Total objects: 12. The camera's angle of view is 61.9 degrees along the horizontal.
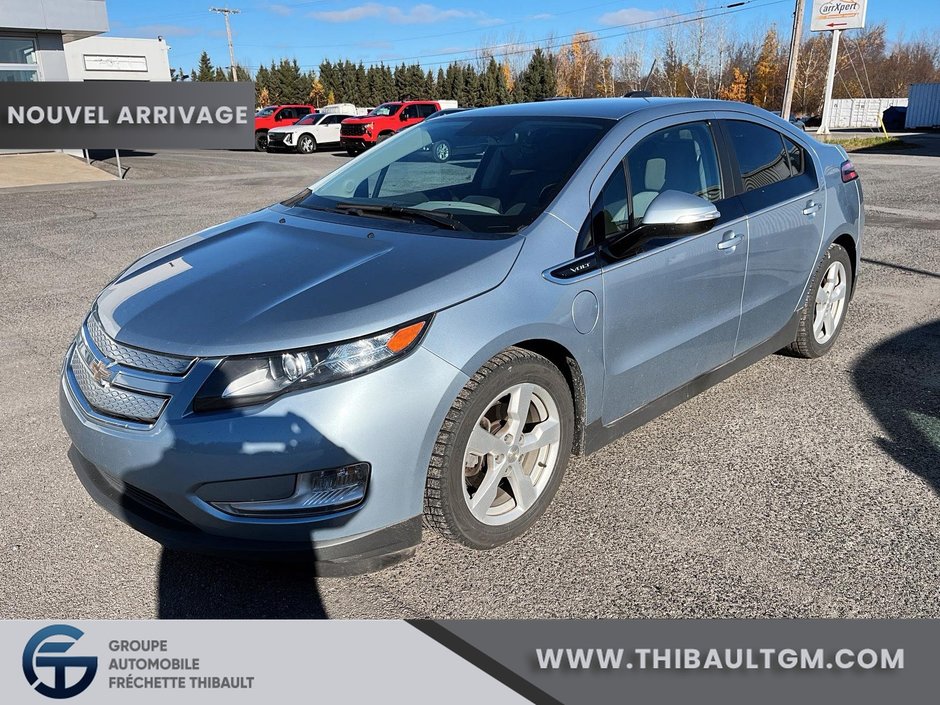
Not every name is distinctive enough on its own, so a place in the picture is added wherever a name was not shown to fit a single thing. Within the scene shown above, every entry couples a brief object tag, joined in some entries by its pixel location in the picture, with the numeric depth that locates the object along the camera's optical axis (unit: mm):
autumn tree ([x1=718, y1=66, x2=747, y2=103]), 77662
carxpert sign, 37312
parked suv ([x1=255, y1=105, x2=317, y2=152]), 31531
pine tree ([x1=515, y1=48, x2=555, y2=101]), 70562
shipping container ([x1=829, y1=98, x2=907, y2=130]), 58719
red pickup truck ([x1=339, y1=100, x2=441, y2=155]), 27344
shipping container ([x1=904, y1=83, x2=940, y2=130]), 50031
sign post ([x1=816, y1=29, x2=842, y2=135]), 34938
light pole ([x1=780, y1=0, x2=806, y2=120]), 30719
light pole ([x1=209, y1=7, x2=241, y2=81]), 72850
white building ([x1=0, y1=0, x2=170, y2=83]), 22562
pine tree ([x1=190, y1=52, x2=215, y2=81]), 96581
